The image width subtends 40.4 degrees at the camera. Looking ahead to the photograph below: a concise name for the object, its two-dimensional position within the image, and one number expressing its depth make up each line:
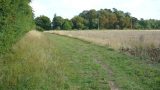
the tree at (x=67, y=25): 63.98
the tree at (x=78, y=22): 65.05
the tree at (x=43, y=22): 60.82
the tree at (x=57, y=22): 64.79
